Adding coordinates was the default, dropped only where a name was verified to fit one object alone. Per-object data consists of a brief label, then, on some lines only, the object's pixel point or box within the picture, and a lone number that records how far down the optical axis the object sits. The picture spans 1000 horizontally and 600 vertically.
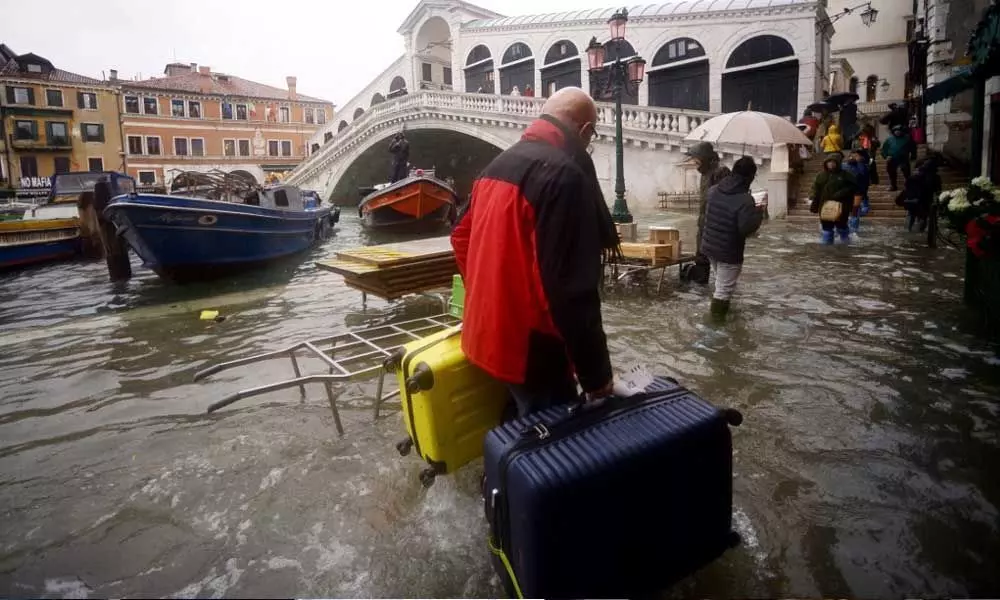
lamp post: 11.30
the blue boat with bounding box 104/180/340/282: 10.19
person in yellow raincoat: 14.30
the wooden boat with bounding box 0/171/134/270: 13.94
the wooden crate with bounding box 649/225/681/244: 7.37
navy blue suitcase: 1.82
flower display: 4.34
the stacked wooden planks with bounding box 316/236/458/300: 5.70
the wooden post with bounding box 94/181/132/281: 11.41
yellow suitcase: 2.40
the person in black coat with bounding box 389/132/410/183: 19.02
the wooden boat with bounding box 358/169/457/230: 19.44
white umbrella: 8.30
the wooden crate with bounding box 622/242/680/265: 7.18
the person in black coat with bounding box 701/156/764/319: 5.26
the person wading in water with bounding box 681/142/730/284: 6.64
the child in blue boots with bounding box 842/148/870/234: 11.34
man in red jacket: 1.99
